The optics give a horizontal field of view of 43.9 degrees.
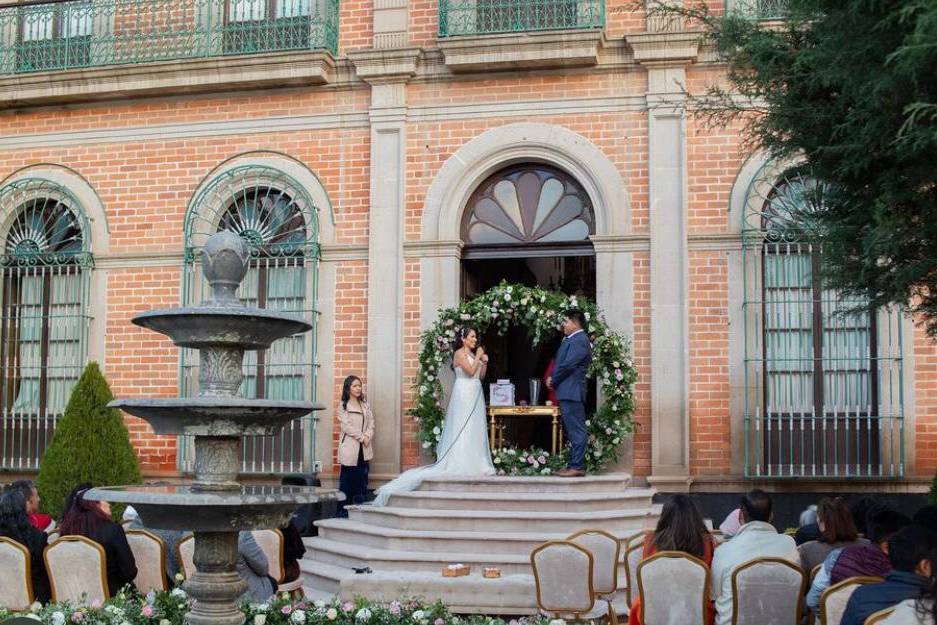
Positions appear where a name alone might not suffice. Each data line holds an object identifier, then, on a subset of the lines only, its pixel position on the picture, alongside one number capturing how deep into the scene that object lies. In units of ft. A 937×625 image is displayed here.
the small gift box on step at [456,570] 30.04
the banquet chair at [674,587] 22.09
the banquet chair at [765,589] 21.93
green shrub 39.86
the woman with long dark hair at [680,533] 22.66
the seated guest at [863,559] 21.26
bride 38.17
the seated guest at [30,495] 26.66
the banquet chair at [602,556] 26.86
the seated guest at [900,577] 17.35
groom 36.94
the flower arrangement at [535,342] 37.83
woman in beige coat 39.06
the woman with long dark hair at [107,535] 24.99
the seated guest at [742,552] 22.31
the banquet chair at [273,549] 27.73
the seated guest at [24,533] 25.45
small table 38.78
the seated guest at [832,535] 23.94
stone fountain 18.90
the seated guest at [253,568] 23.75
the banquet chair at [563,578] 25.11
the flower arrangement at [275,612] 22.29
